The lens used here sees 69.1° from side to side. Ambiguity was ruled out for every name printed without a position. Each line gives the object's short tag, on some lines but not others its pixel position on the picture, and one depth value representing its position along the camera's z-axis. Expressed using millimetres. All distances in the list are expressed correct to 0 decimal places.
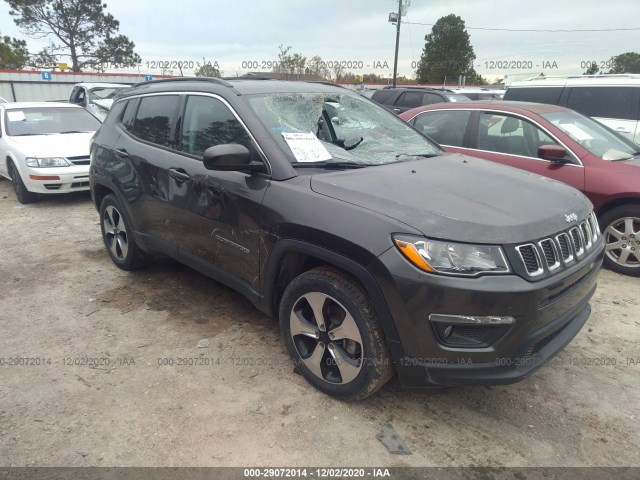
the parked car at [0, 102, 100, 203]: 7078
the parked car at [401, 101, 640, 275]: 4477
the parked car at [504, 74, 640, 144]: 7195
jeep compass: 2184
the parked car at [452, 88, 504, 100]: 14959
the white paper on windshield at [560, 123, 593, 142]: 4906
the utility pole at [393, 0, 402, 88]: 25672
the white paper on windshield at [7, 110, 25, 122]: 8000
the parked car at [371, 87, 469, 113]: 12016
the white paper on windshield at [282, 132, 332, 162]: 2909
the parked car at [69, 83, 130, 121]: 11852
